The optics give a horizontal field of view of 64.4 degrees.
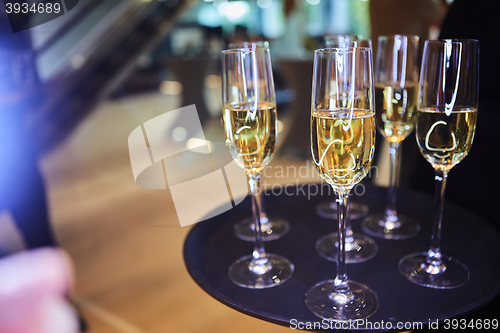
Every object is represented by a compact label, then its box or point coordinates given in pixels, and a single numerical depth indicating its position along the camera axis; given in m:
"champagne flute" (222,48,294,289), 0.71
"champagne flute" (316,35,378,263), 0.79
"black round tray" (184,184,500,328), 0.62
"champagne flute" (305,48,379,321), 0.55
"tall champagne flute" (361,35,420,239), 0.86
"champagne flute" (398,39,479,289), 0.64
